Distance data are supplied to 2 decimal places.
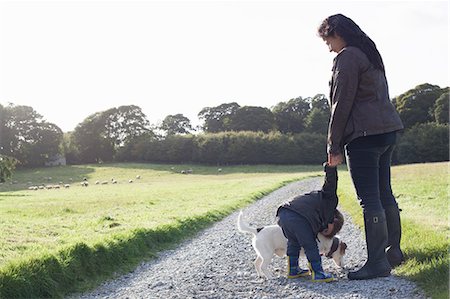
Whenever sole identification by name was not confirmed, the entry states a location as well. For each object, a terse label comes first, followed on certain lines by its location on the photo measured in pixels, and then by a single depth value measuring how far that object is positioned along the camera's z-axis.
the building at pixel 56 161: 85.62
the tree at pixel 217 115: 115.75
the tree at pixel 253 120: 107.67
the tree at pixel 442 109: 76.92
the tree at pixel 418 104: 82.94
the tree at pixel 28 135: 79.00
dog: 5.84
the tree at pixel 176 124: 121.28
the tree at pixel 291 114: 108.69
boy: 5.55
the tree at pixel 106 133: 92.44
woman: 5.17
